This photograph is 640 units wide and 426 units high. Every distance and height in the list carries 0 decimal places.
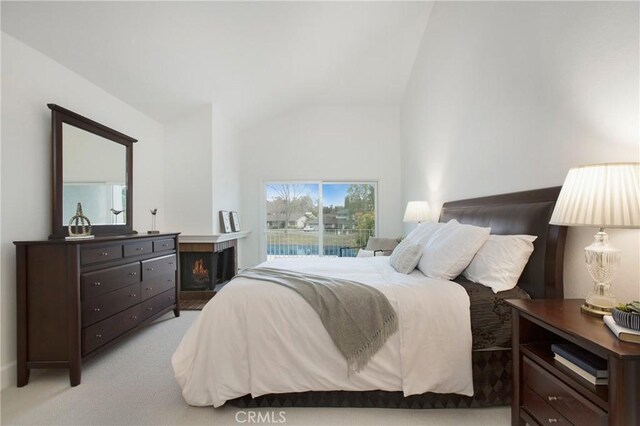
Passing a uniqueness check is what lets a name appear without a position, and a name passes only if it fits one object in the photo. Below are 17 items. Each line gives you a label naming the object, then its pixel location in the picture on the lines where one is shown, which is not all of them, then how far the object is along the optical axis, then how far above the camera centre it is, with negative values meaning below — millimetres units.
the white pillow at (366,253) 4336 -629
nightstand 887 -613
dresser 1978 -636
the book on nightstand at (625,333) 960 -411
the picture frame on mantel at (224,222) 4363 -159
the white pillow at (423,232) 2467 -195
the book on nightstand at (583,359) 1017 -549
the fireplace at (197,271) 4020 -825
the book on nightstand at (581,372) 1007 -585
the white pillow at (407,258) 2141 -359
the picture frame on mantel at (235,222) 4730 -177
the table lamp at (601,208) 1100 +9
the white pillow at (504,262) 1744 -314
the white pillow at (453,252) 1901 -276
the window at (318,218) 5508 -129
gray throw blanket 1594 -590
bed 1609 -811
